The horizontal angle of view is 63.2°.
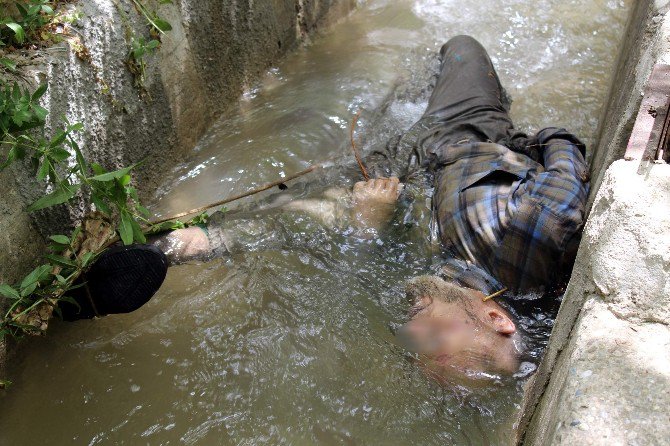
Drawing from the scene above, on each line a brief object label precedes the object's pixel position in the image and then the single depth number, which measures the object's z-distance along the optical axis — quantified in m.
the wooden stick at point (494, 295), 2.20
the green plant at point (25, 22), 1.90
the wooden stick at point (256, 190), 2.41
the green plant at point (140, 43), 2.46
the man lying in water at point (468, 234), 2.04
